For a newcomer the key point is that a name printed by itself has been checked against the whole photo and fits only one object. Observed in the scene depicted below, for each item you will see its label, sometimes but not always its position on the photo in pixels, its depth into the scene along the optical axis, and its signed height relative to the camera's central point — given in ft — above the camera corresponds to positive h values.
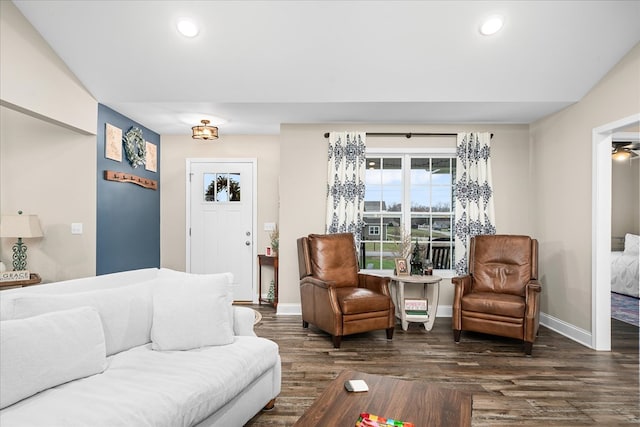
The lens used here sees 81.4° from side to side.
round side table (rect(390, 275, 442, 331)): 13.44 -3.20
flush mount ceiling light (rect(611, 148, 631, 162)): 19.26 +3.36
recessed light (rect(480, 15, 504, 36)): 10.00 +5.23
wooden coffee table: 5.01 -2.75
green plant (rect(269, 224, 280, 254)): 16.76 -1.06
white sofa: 4.95 -2.39
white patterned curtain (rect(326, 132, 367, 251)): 15.03 +1.34
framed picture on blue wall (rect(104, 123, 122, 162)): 13.29 +2.63
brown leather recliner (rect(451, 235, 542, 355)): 11.31 -2.47
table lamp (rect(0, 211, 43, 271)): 11.45 -0.50
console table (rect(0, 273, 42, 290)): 11.14 -2.10
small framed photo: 14.21 -1.97
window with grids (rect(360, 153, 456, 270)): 15.64 +0.45
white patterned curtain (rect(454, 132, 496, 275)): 14.90 +0.92
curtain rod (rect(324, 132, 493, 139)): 15.28 +3.40
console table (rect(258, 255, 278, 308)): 16.25 -2.60
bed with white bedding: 18.15 -2.58
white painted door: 17.70 -0.74
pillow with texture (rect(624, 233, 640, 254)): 19.33 -1.37
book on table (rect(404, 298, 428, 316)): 13.66 -3.33
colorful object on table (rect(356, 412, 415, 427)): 4.81 -2.69
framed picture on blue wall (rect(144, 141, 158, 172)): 16.40 +2.58
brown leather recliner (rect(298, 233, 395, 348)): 11.81 -2.57
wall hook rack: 13.38 +1.42
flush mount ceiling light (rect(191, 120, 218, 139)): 14.61 +3.30
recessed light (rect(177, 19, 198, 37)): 10.19 +5.18
